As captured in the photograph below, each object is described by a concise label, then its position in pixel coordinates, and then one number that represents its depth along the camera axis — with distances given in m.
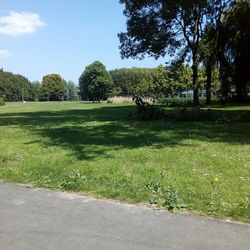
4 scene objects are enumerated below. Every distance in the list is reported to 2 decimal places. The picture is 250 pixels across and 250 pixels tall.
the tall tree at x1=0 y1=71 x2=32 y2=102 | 76.00
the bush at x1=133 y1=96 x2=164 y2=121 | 12.44
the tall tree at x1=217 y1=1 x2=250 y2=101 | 22.02
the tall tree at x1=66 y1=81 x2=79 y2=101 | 86.22
